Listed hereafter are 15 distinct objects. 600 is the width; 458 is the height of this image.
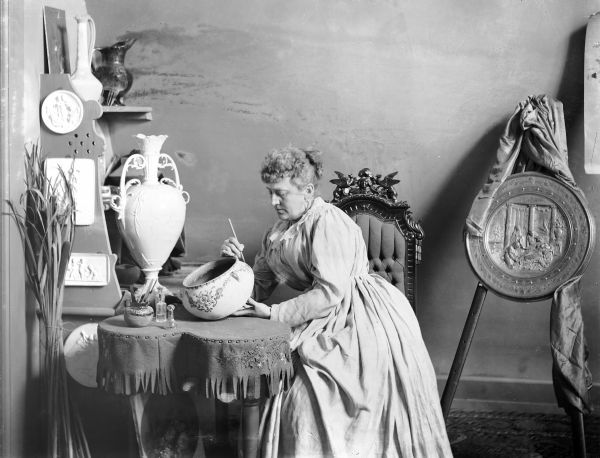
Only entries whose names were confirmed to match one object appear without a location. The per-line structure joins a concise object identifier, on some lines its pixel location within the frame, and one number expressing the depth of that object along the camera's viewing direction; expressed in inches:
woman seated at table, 110.6
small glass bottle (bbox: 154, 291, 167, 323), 110.3
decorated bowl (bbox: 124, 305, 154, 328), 107.7
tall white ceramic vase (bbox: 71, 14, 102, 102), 133.9
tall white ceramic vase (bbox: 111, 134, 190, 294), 125.4
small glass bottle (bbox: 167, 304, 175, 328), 108.2
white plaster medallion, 127.3
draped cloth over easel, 135.3
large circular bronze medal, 137.2
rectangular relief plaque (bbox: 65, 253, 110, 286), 129.0
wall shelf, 143.6
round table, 101.0
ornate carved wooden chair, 143.7
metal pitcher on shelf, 146.6
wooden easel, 140.5
